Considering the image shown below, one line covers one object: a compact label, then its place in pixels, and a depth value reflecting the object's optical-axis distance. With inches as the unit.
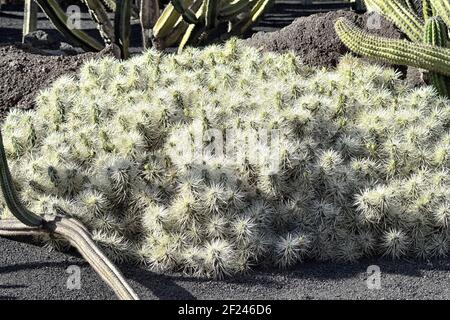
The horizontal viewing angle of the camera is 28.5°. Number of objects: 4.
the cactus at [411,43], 192.2
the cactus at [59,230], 136.3
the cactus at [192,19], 241.0
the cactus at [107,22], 234.4
